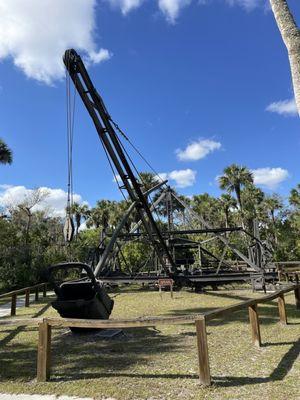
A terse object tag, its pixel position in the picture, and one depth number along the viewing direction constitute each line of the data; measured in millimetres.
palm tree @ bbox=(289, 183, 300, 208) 37859
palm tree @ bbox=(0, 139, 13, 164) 24062
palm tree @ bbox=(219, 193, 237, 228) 41875
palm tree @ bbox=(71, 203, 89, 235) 53094
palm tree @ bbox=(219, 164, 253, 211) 41156
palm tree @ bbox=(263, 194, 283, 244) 40812
